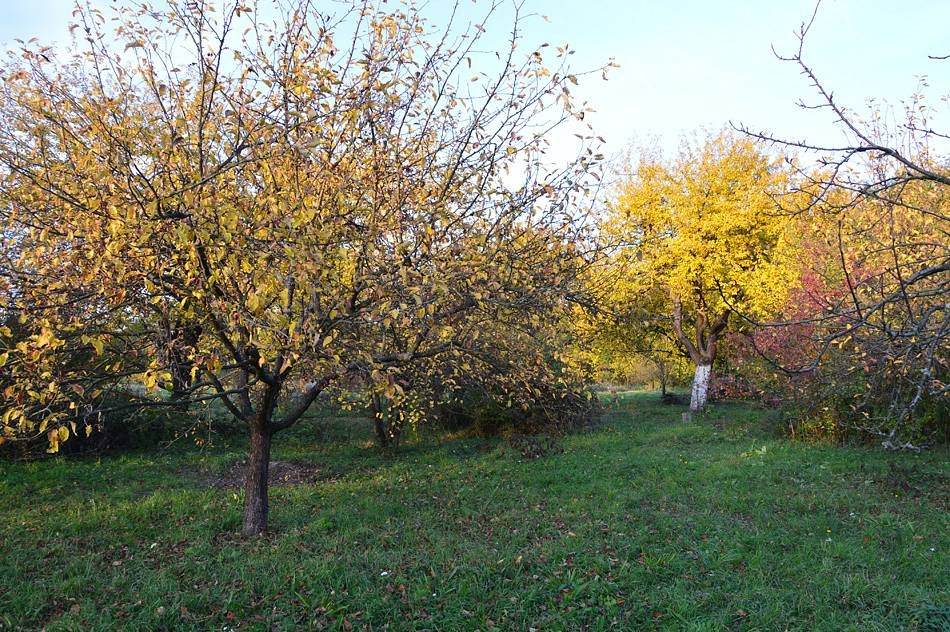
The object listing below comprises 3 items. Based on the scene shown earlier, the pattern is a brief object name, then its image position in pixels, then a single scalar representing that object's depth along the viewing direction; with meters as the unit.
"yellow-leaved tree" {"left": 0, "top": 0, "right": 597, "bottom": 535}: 4.10
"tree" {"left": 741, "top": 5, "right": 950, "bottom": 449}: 3.65
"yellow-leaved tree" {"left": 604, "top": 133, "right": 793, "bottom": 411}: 16.81
